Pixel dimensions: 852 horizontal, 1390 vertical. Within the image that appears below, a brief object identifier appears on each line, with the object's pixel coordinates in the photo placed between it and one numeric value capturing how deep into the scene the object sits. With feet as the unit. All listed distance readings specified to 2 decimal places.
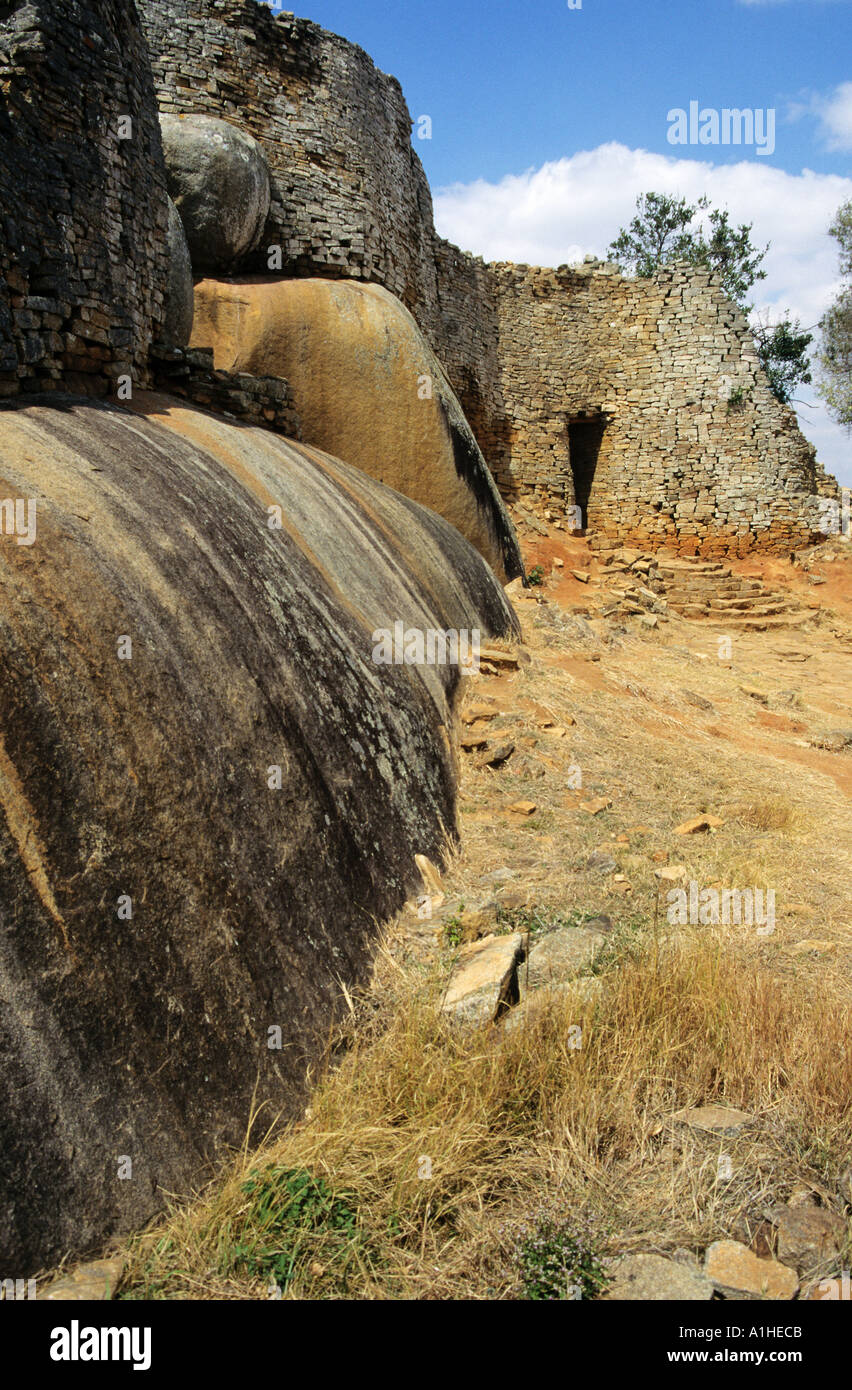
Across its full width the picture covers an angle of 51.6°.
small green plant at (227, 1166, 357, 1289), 8.11
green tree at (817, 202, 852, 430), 64.79
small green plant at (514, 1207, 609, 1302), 8.10
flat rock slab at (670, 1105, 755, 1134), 10.02
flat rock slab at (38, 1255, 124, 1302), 7.36
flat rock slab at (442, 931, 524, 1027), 11.13
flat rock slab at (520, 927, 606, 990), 12.28
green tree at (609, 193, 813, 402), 74.13
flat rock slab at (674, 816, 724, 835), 18.32
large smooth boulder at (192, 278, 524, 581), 28.48
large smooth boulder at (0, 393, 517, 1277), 7.94
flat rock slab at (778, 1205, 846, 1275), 8.59
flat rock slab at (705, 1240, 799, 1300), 8.27
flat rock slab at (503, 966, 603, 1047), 11.04
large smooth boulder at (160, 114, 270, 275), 28.17
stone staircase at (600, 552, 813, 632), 48.73
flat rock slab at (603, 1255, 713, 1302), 8.20
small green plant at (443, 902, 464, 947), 13.07
